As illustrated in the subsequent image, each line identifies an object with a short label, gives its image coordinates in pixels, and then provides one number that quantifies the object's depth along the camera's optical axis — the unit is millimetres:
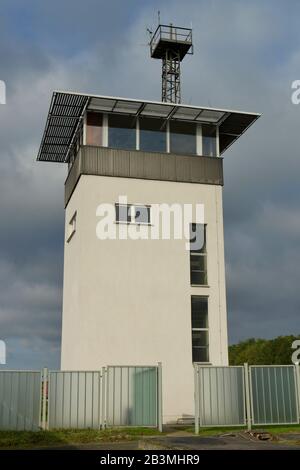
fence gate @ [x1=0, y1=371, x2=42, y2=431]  18984
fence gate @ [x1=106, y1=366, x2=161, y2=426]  19734
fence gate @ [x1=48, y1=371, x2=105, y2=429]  19375
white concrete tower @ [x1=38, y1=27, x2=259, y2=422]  23828
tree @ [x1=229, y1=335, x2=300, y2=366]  83875
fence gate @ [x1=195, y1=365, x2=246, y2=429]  19781
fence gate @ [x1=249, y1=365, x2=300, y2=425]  20234
